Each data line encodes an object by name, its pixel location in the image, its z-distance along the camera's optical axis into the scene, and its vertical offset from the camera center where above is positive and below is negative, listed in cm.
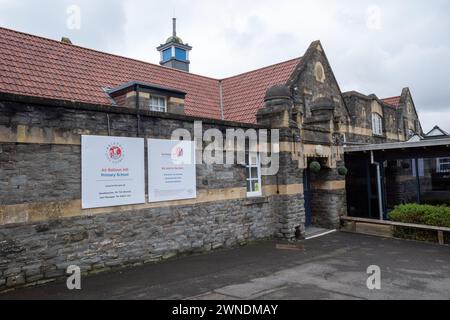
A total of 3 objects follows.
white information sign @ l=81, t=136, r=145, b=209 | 780 +26
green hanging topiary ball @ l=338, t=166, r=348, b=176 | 1436 +20
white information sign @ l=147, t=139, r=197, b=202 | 900 +28
